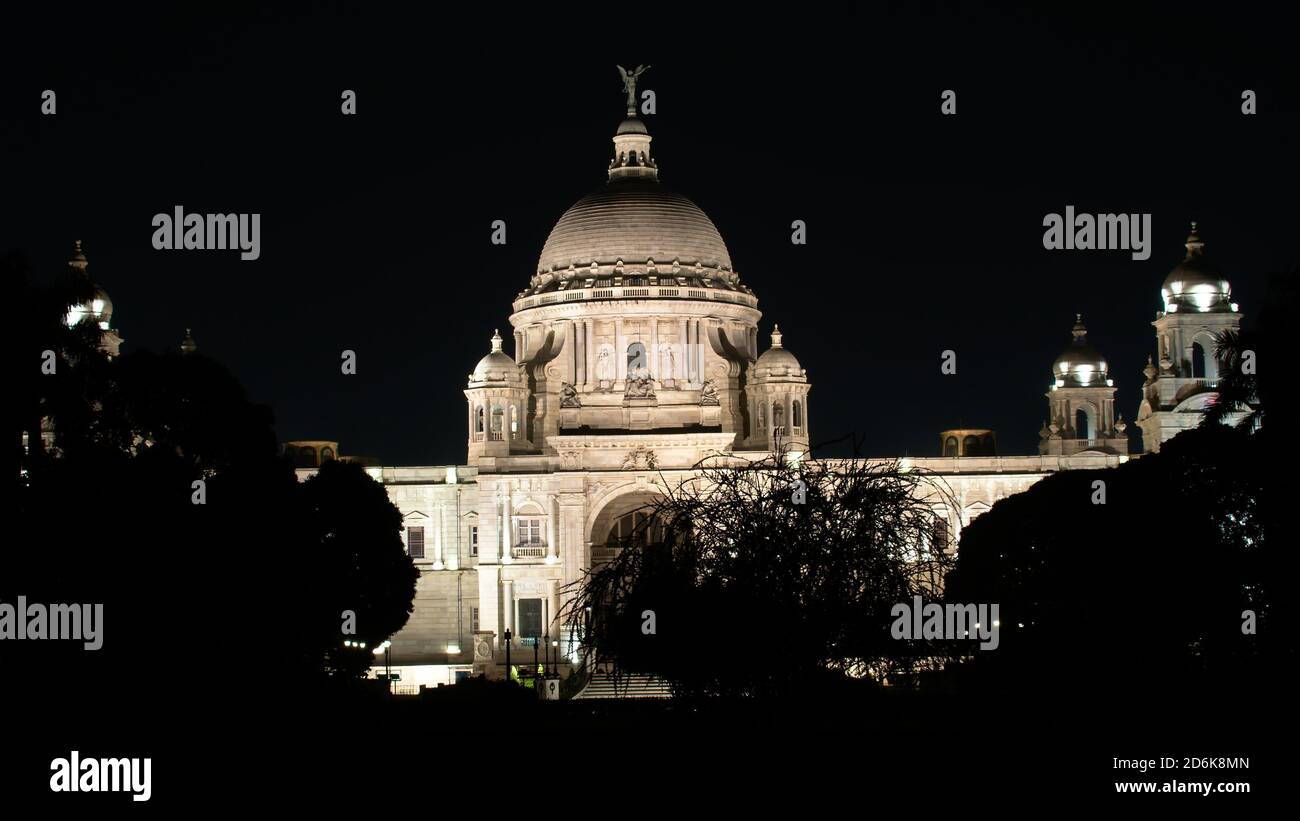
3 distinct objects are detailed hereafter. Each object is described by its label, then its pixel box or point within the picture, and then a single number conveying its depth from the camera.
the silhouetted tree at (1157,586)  75.62
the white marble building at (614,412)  136.50
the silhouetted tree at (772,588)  63.72
